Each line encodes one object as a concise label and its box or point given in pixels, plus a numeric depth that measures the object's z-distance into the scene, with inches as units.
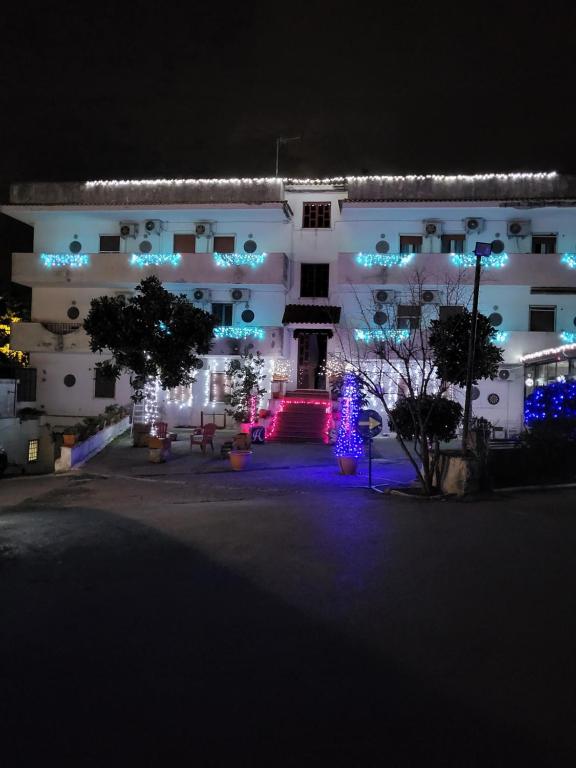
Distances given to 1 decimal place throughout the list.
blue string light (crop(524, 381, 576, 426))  578.9
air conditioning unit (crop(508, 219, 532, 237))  1050.1
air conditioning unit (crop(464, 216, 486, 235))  1053.8
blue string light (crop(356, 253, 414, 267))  1031.0
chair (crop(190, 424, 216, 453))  773.9
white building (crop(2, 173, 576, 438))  1023.6
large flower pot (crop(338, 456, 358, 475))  609.0
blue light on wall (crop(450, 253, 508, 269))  1011.3
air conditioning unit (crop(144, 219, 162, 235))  1127.6
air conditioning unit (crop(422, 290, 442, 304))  1003.2
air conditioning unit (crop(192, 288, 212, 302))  1098.7
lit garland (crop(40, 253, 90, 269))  1100.5
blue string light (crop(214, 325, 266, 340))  1055.0
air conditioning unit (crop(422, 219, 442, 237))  1064.8
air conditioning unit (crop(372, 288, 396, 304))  1047.6
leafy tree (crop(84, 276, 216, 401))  786.2
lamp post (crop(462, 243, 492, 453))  453.7
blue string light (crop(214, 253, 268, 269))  1055.0
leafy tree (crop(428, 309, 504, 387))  540.7
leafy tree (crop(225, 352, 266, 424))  985.8
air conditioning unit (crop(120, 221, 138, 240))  1141.7
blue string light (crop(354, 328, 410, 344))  974.4
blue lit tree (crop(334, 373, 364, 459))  685.3
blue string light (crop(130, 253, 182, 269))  1072.2
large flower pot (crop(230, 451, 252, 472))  666.2
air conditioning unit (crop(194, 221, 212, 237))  1117.7
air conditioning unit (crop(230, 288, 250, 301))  1080.8
